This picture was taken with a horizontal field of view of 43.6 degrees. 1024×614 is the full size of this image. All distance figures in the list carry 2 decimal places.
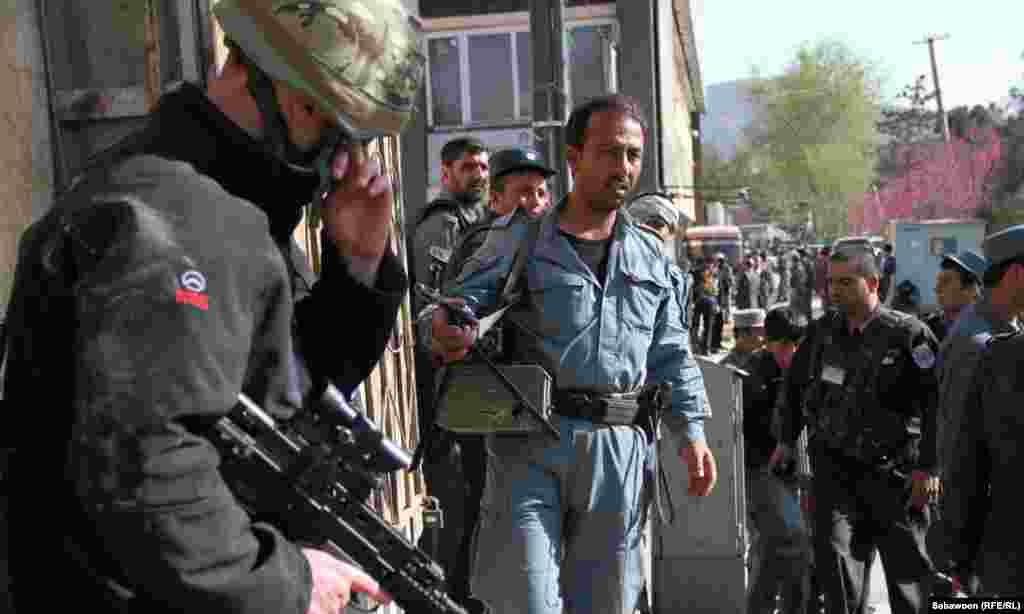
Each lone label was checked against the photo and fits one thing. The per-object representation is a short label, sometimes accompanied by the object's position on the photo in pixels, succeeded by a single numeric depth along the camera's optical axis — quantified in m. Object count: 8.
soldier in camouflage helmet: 1.60
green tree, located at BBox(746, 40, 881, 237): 73.06
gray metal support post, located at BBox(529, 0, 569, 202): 8.01
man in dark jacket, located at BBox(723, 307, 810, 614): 6.45
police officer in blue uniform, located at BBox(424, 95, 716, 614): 3.96
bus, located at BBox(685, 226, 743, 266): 46.72
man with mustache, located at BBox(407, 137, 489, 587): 5.73
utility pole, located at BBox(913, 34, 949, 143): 68.62
